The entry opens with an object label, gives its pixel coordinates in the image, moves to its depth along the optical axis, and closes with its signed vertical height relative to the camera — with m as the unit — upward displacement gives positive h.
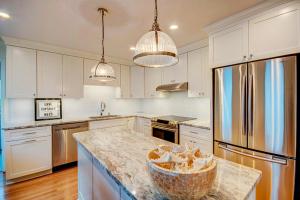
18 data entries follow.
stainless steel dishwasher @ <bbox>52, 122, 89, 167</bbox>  2.95 -0.87
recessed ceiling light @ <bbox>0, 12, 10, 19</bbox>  1.92 +1.08
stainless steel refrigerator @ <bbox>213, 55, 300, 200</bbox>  1.59 -0.24
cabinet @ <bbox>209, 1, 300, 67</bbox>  1.59 +0.74
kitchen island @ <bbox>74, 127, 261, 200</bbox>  0.84 -0.49
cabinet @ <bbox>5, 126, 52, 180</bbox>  2.52 -0.90
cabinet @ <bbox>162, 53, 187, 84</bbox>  3.28 +0.60
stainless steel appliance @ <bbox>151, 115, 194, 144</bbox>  2.95 -0.59
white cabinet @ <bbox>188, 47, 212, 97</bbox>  2.86 +0.49
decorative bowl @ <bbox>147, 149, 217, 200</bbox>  0.66 -0.37
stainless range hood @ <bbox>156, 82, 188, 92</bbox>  3.19 +0.27
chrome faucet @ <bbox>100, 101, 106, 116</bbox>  4.23 -0.20
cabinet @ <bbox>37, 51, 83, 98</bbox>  3.06 +0.51
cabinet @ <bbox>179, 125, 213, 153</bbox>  2.44 -0.64
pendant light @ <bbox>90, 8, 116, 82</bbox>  1.92 +0.35
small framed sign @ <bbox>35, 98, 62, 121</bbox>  3.19 -0.19
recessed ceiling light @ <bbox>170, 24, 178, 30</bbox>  2.27 +1.09
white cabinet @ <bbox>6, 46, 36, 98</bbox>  2.73 +0.50
